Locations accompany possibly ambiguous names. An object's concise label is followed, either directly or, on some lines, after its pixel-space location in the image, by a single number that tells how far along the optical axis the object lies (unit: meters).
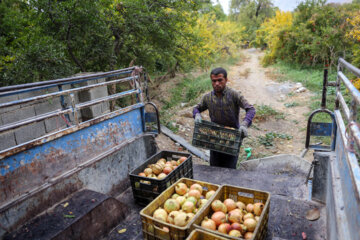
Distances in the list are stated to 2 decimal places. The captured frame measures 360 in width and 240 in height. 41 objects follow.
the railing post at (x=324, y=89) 3.32
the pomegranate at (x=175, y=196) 2.93
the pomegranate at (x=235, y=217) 2.51
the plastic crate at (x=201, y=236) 2.15
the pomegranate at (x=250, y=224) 2.39
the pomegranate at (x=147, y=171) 3.64
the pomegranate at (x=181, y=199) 2.79
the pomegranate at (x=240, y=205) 2.72
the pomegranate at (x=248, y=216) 2.53
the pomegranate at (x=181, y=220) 2.42
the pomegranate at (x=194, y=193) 2.89
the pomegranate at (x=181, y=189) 2.98
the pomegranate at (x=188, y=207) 2.66
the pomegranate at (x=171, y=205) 2.68
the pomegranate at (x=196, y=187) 3.01
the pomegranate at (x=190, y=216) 2.51
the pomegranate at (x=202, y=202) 2.79
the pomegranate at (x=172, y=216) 2.51
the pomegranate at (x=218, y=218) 2.46
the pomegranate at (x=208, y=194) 2.93
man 3.87
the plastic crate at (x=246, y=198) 2.38
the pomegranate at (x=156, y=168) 3.68
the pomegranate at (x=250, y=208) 2.68
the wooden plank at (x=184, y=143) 6.93
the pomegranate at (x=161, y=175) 3.47
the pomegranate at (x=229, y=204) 2.68
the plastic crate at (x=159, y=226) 2.32
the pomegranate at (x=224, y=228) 2.37
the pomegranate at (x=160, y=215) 2.52
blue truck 2.46
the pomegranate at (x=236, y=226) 2.38
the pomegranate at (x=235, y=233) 2.29
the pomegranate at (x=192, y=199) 2.75
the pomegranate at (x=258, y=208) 2.58
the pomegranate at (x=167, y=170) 3.63
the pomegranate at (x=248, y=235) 2.33
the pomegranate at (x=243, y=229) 2.39
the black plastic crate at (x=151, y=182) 3.28
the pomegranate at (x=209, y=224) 2.38
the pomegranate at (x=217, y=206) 2.60
